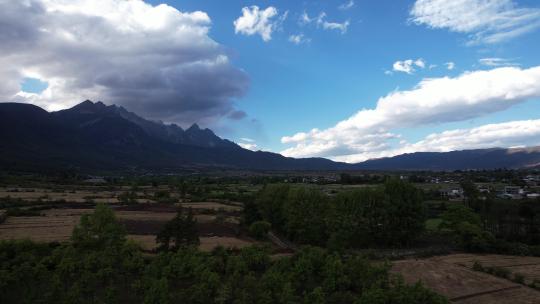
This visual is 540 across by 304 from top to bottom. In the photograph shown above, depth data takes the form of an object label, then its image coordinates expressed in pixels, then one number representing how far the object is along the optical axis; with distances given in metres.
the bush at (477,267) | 48.81
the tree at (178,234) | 49.56
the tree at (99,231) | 43.56
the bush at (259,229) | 66.62
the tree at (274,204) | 74.31
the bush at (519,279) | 43.86
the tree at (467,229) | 62.76
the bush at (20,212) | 74.51
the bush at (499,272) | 46.34
